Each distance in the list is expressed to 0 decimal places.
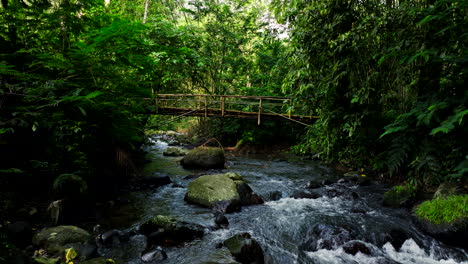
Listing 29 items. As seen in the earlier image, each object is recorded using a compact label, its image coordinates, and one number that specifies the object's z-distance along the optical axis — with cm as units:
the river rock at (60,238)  354
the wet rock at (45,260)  297
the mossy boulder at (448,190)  518
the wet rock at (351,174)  875
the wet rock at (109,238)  406
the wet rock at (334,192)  695
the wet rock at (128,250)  371
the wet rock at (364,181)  797
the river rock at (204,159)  1009
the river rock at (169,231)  421
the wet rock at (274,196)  676
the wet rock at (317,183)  779
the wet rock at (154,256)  367
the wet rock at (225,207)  561
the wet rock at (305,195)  681
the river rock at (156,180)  756
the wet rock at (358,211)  579
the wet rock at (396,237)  442
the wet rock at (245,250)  376
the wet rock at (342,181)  830
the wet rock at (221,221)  494
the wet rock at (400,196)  593
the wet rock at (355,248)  414
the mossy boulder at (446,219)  429
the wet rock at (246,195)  618
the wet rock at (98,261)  327
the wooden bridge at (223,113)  1109
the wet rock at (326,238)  433
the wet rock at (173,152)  1306
